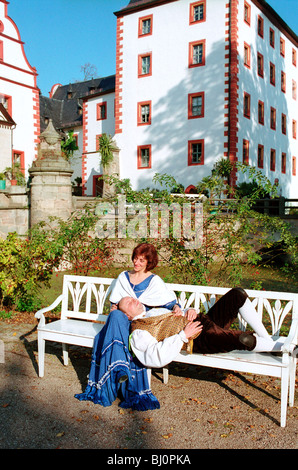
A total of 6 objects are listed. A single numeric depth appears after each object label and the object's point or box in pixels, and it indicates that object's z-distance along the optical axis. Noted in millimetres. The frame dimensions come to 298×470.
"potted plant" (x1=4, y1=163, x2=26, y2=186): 27522
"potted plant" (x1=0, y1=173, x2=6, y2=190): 20691
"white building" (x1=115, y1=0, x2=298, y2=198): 27172
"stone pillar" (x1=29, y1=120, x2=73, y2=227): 14352
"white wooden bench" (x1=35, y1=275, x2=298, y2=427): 4051
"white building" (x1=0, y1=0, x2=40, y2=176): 30844
